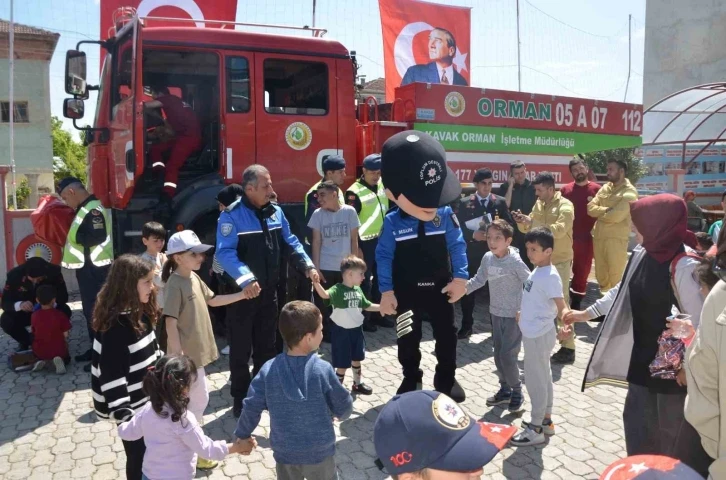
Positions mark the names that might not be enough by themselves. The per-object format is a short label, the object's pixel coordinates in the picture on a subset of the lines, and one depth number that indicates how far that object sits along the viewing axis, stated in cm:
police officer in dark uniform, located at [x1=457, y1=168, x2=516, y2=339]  623
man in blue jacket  400
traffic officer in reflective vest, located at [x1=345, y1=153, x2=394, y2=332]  597
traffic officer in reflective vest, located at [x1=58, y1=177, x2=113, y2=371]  525
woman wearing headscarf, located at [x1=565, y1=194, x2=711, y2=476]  283
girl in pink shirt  248
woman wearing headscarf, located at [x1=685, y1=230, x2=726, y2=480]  185
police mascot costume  396
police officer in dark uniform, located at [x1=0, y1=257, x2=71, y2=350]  563
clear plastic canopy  1666
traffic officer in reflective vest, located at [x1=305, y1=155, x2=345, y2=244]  558
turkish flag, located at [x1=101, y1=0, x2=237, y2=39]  829
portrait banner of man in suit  1350
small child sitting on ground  530
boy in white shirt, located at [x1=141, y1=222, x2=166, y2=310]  461
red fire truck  545
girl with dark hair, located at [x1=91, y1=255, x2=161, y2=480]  276
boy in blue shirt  252
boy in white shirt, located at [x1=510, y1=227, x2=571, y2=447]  374
